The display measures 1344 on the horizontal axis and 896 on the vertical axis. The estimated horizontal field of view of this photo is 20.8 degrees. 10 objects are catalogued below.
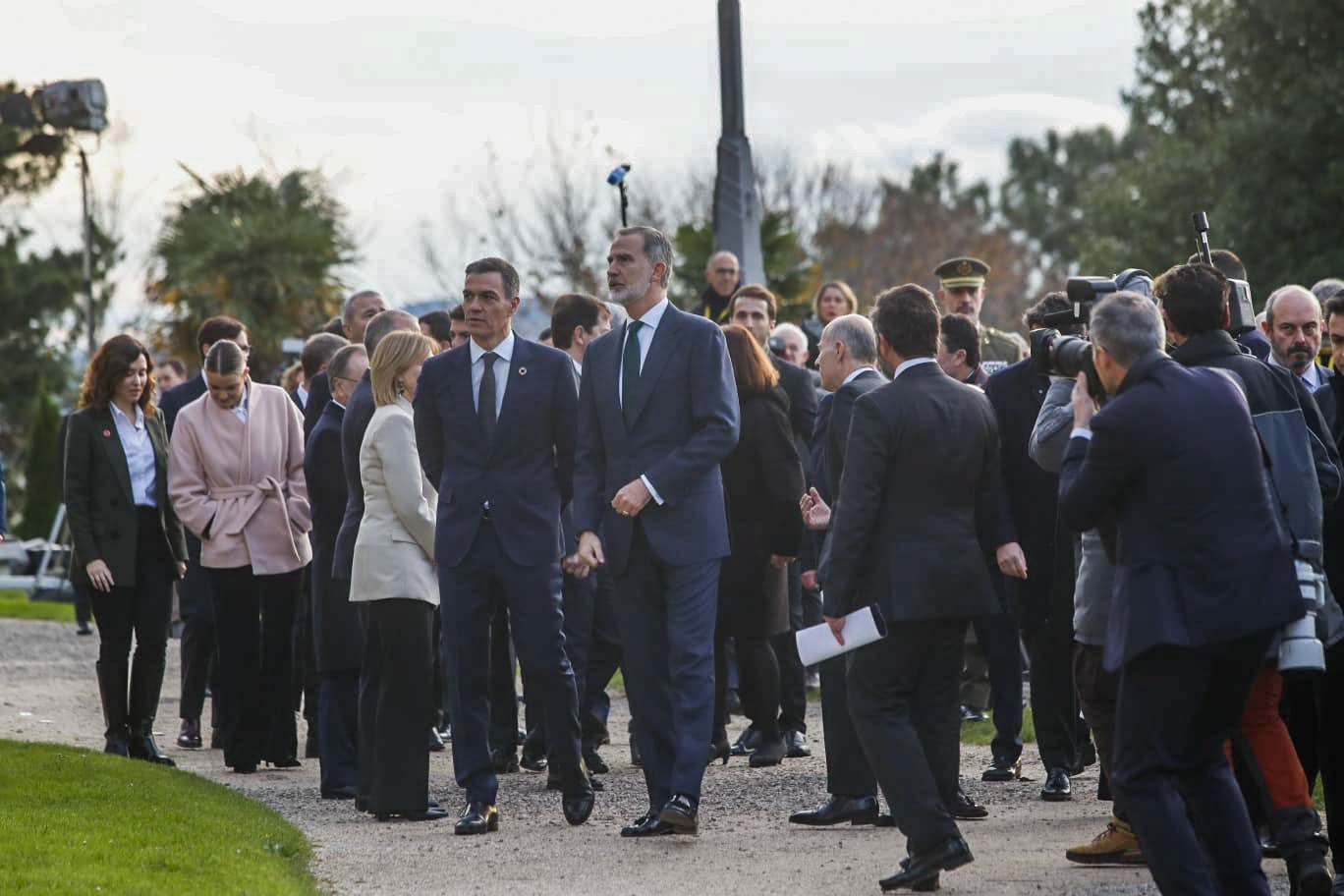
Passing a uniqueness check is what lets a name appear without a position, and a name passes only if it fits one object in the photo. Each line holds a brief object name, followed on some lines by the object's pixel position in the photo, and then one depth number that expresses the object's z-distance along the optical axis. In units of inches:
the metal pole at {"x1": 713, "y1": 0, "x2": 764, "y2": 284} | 1216.1
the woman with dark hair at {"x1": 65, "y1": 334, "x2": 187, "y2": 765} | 783.3
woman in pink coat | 763.4
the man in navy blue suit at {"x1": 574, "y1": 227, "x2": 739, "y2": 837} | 587.3
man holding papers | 516.1
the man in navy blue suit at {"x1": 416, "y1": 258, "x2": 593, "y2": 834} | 613.3
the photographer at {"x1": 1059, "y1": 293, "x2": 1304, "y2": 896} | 413.0
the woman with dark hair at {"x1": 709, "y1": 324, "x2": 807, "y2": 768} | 733.6
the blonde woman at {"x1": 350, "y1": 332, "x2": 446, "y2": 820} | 643.7
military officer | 866.8
